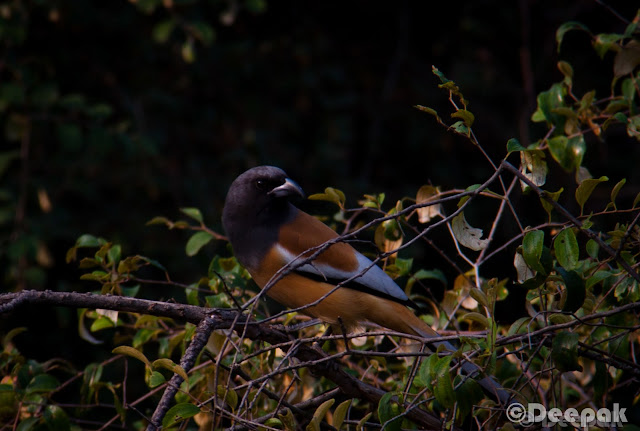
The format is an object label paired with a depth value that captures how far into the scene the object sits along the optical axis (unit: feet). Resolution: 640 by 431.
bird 23.61
